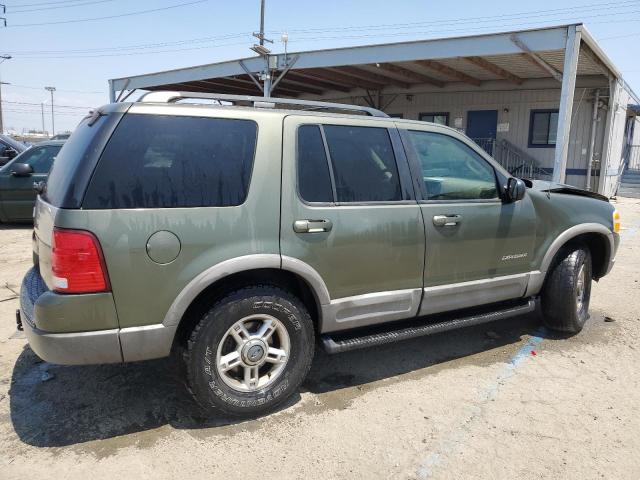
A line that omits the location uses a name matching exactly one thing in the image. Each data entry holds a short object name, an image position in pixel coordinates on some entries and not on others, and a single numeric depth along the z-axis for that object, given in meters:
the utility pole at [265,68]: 14.99
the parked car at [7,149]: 11.19
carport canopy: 10.75
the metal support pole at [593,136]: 15.76
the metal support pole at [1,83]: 42.50
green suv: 2.57
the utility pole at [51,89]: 84.19
